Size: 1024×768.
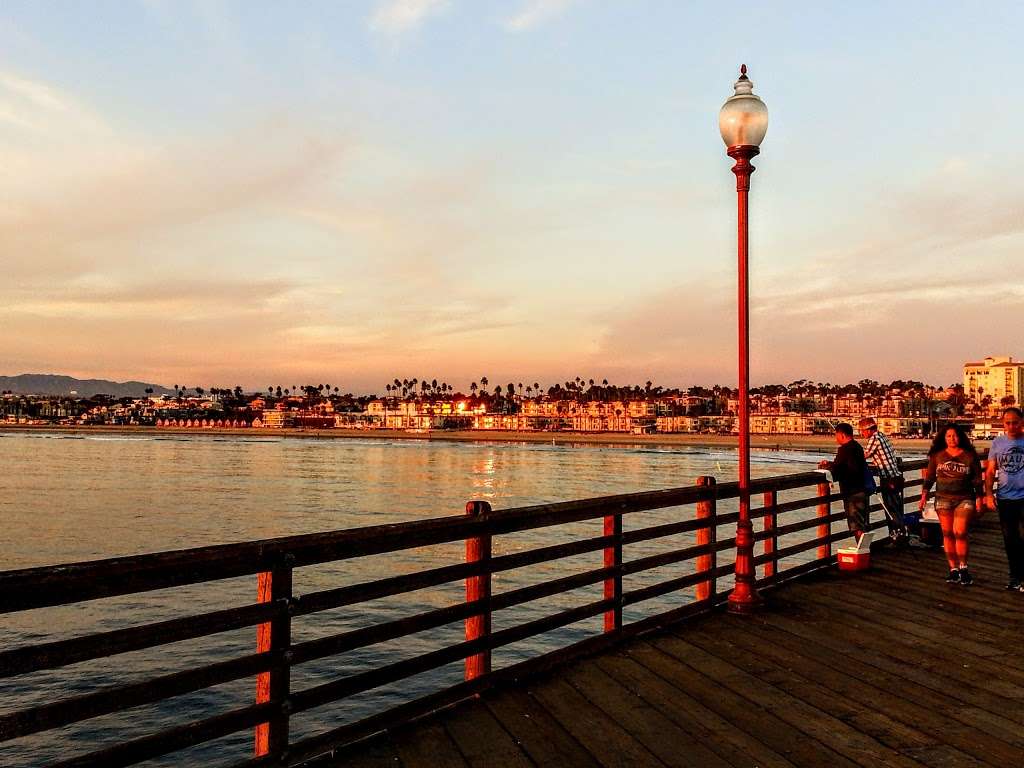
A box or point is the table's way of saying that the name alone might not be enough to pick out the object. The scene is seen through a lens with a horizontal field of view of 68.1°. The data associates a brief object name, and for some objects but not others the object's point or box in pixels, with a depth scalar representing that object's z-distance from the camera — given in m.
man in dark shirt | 10.64
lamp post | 8.07
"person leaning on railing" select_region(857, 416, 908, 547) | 12.03
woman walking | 9.29
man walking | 8.80
